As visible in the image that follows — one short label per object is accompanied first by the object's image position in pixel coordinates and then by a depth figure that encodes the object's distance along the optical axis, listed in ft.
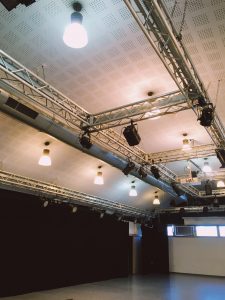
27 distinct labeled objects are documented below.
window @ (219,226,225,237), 45.19
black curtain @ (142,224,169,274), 48.67
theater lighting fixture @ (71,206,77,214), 33.10
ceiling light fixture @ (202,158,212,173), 22.91
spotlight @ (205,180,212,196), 28.84
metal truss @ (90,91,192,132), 14.07
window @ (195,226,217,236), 46.10
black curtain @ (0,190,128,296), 25.81
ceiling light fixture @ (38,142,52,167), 18.03
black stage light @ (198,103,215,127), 13.15
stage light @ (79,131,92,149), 16.52
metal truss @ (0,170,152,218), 24.42
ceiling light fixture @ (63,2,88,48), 8.56
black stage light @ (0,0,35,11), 7.48
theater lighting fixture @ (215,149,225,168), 18.66
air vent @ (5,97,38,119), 12.55
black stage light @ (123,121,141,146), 15.72
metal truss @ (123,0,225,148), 8.82
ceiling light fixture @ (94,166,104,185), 22.24
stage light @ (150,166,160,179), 23.70
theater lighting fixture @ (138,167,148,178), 22.91
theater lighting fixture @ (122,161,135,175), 21.02
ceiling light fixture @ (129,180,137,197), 27.76
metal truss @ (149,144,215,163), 21.72
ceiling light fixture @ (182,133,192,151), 20.89
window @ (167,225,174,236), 50.26
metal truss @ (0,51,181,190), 12.35
